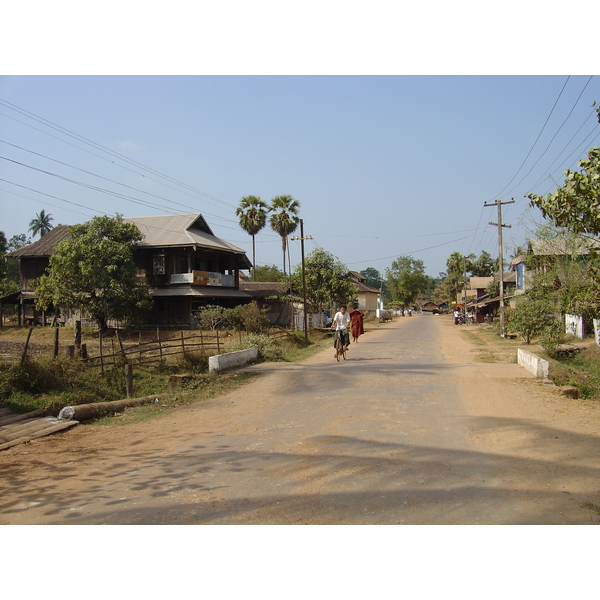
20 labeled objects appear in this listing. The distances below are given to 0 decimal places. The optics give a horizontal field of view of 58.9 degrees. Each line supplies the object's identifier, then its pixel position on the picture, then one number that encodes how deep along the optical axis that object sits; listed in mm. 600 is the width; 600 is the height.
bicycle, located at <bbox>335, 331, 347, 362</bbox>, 17397
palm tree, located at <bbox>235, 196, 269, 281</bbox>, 48438
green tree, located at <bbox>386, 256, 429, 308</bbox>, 96812
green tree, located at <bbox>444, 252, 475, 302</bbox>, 90938
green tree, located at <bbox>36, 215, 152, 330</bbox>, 27672
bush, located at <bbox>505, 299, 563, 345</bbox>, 20203
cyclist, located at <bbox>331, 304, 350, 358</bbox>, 16953
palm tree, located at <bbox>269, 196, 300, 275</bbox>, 49094
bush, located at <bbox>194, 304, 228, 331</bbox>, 31172
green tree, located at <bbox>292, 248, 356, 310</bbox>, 39375
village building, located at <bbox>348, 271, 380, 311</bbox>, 77156
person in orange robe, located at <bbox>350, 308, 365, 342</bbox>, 19812
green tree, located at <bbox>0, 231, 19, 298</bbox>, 41444
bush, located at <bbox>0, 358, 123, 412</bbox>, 10648
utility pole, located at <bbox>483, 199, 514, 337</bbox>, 33969
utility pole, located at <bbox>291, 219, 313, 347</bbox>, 27719
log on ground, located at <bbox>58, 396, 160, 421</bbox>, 9898
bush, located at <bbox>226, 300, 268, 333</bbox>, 29547
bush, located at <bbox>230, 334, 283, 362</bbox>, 18575
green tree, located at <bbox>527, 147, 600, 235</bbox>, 7362
